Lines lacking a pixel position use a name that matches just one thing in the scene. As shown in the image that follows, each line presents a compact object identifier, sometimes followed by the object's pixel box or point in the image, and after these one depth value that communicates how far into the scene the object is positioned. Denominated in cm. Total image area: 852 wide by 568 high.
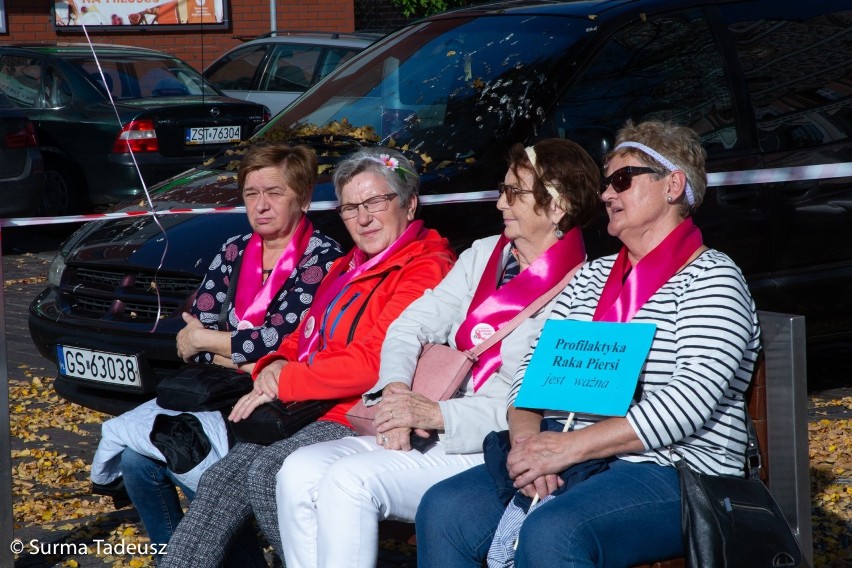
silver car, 1311
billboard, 1819
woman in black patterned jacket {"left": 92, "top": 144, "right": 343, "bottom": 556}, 414
